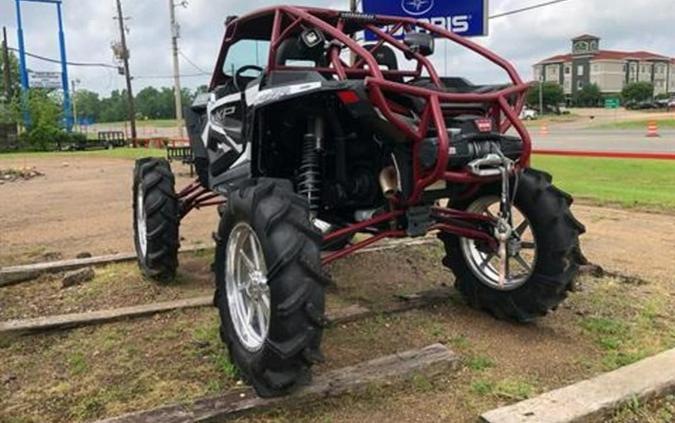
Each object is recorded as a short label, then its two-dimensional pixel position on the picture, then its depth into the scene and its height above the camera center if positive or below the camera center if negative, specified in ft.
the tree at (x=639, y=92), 312.71 +4.94
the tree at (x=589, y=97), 355.36 +3.83
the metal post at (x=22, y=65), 155.84 +14.64
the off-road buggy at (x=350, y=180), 11.68 -1.42
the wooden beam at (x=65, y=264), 21.29 -4.67
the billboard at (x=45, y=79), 200.76 +13.06
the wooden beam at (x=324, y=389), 10.88 -4.75
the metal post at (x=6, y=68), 195.62 +16.15
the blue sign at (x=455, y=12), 36.99 +5.25
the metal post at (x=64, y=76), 169.48 +12.21
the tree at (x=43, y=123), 147.54 +0.00
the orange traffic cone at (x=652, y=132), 98.68 -4.44
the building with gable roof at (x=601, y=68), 401.08 +21.73
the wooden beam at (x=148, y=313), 15.86 -4.74
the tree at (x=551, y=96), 299.91 +4.29
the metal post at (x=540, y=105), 255.47 +0.28
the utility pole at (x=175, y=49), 116.88 +11.94
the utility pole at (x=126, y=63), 165.68 +14.37
